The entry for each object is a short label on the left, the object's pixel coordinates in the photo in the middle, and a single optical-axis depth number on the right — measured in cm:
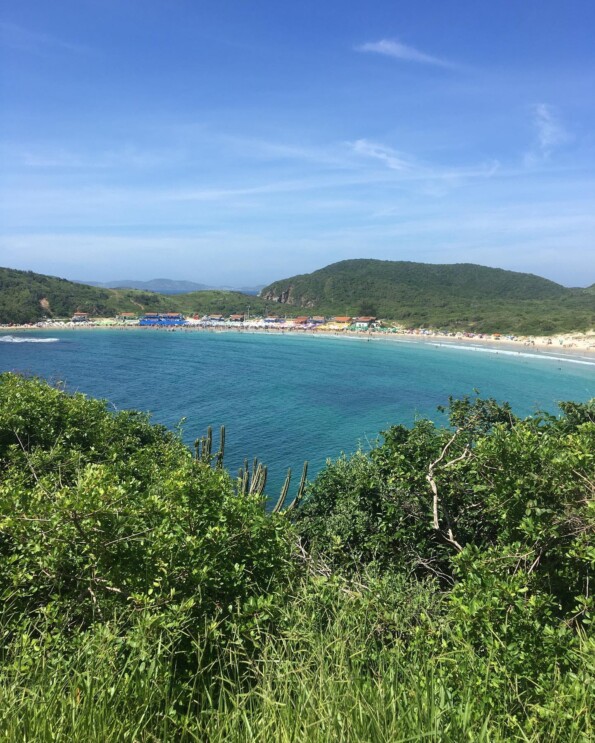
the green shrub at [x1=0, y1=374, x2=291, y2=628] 390
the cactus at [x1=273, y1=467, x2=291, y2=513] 1345
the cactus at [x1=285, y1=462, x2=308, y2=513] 1365
